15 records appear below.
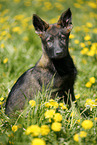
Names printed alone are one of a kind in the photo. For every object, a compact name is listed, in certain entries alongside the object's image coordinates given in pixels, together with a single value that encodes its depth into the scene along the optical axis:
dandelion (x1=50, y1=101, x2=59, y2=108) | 4.62
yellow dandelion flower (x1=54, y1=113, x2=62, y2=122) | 4.16
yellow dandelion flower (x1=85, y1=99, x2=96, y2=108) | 5.36
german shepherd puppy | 5.94
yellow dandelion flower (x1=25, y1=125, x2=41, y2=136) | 3.56
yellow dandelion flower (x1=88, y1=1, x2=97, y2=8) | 18.63
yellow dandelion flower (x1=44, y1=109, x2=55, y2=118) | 4.20
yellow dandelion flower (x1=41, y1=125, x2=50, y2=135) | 3.71
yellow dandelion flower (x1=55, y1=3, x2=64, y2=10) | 18.25
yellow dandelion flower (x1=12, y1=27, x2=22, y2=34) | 12.46
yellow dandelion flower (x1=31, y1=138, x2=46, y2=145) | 3.28
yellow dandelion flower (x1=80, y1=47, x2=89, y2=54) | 9.94
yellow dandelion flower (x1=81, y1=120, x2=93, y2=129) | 3.81
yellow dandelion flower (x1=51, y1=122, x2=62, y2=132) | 3.83
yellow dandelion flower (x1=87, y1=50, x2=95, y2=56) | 9.39
